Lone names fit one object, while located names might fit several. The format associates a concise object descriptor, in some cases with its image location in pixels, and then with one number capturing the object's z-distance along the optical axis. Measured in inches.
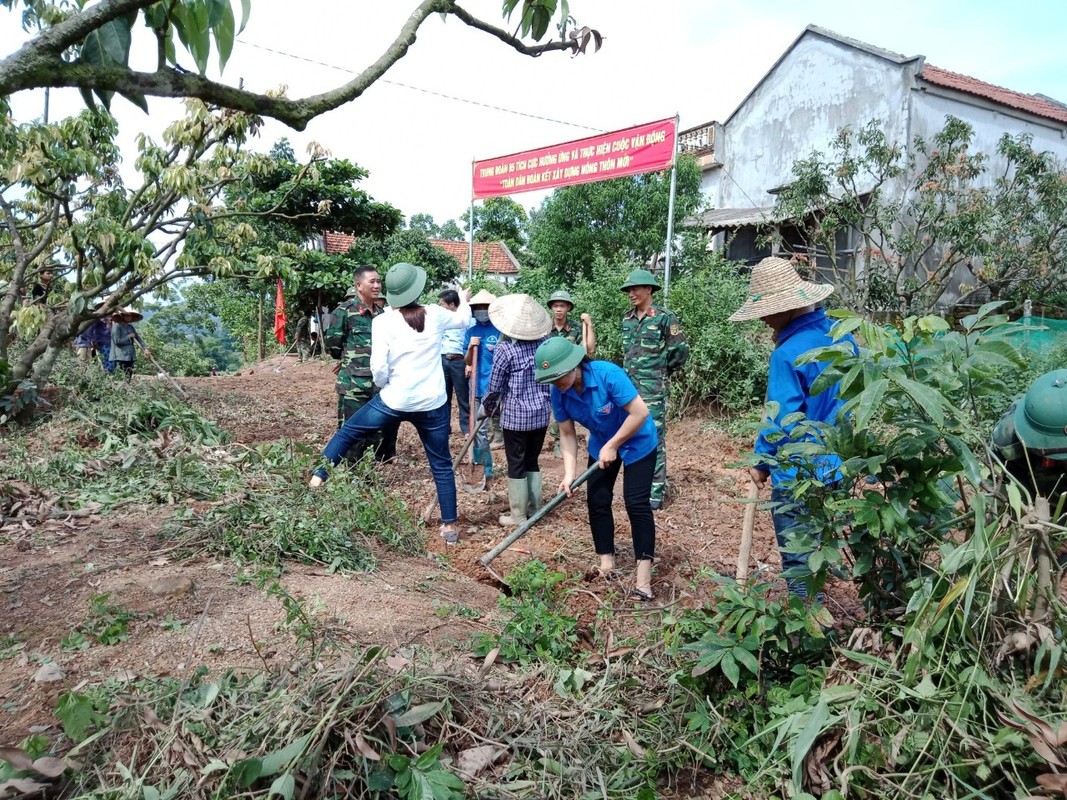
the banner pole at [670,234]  313.9
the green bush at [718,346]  313.4
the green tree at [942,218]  372.2
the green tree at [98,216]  217.0
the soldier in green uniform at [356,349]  208.1
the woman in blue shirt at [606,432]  140.6
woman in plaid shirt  186.5
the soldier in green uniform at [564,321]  224.7
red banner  325.7
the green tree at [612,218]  521.0
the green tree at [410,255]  621.6
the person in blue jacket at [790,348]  112.4
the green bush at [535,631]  109.1
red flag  601.9
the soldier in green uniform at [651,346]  202.1
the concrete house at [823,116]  489.7
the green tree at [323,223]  564.4
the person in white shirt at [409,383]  169.0
